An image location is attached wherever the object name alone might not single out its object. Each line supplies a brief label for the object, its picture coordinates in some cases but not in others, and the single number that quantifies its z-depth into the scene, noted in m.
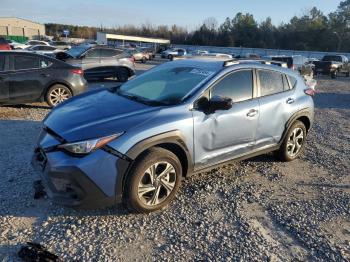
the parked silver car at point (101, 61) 15.06
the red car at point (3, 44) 22.31
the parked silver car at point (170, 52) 49.20
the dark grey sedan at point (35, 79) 8.53
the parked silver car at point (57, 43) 48.50
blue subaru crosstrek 3.71
